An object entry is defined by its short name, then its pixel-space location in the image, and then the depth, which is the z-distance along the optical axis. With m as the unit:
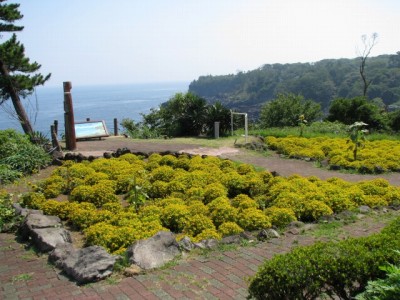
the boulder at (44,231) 5.99
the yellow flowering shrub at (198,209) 7.48
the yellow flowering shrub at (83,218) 7.11
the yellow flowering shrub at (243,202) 7.82
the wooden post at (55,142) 13.60
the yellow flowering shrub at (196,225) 6.76
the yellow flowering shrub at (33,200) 8.12
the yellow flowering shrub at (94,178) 9.60
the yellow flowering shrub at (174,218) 7.02
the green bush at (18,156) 10.65
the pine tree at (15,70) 16.84
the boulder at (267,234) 6.27
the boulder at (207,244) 5.86
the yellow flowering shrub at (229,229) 6.58
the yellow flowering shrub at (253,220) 6.83
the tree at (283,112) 25.25
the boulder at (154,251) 5.23
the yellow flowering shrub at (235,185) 9.21
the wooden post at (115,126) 23.31
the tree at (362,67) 36.73
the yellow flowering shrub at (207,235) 6.34
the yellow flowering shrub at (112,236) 6.03
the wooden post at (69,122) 14.93
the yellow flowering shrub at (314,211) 7.44
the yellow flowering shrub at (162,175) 9.86
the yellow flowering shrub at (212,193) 8.48
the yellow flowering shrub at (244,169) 10.55
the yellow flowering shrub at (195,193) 8.51
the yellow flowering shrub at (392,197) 8.34
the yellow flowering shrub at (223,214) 7.17
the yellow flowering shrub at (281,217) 6.98
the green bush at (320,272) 3.73
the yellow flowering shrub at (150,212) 7.05
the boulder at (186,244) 5.76
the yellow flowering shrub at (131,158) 11.81
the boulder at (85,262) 4.85
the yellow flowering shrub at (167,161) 11.55
